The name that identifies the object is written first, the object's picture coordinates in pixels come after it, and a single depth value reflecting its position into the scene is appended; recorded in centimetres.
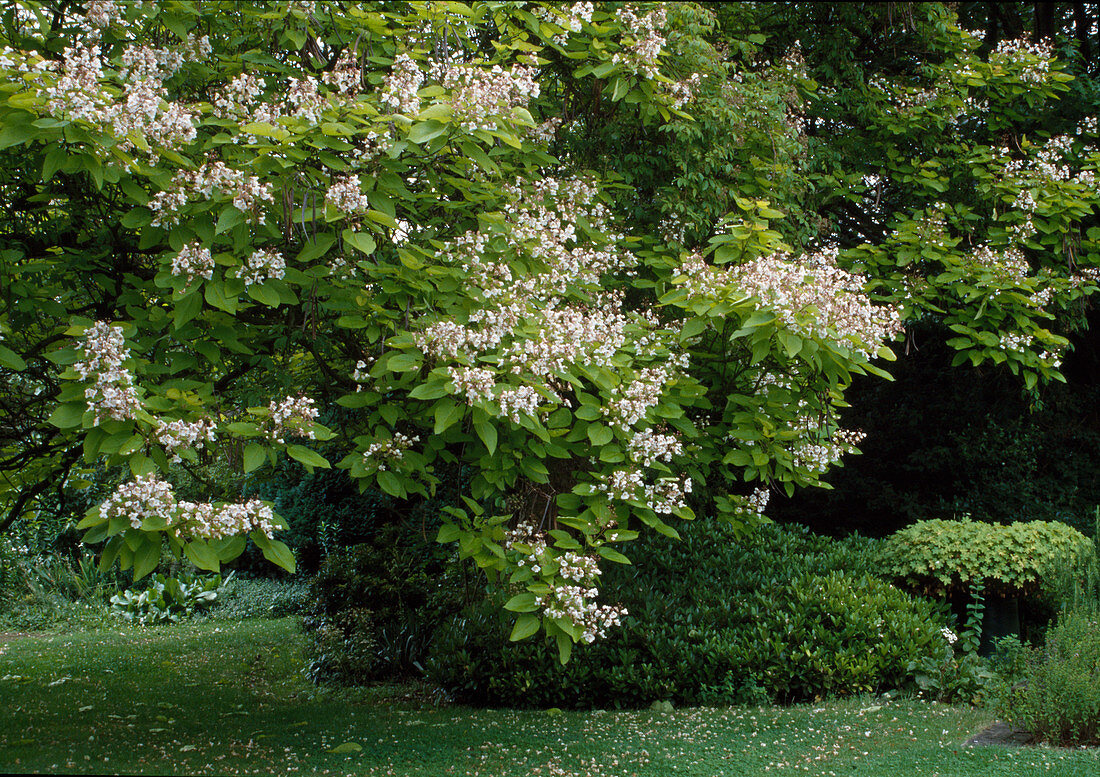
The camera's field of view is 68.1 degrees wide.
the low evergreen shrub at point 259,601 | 1162
